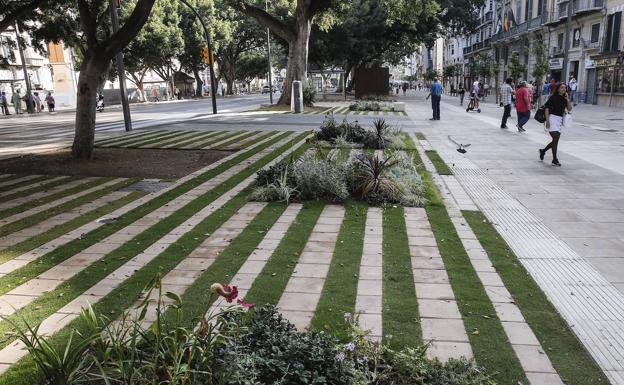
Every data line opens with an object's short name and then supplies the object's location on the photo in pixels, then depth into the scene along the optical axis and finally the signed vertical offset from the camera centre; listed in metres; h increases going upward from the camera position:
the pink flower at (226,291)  2.40 -0.98
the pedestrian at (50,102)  35.72 -0.57
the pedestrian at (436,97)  19.38 -0.56
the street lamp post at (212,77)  24.53 +0.62
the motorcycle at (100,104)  32.59 -0.73
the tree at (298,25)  24.56 +3.19
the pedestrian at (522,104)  15.35 -0.74
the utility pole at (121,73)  14.70 +0.63
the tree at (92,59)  10.18 +0.69
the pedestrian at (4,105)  34.56 -0.63
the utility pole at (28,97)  34.61 -0.13
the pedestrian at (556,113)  9.97 -0.68
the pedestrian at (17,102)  34.72 -0.46
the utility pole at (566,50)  22.17 +1.36
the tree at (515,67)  31.25 +0.82
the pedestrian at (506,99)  16.67 -0.63
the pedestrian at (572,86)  29.36 -0.44
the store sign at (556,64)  36.72 +1.13
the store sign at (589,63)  31.51 +0.96
